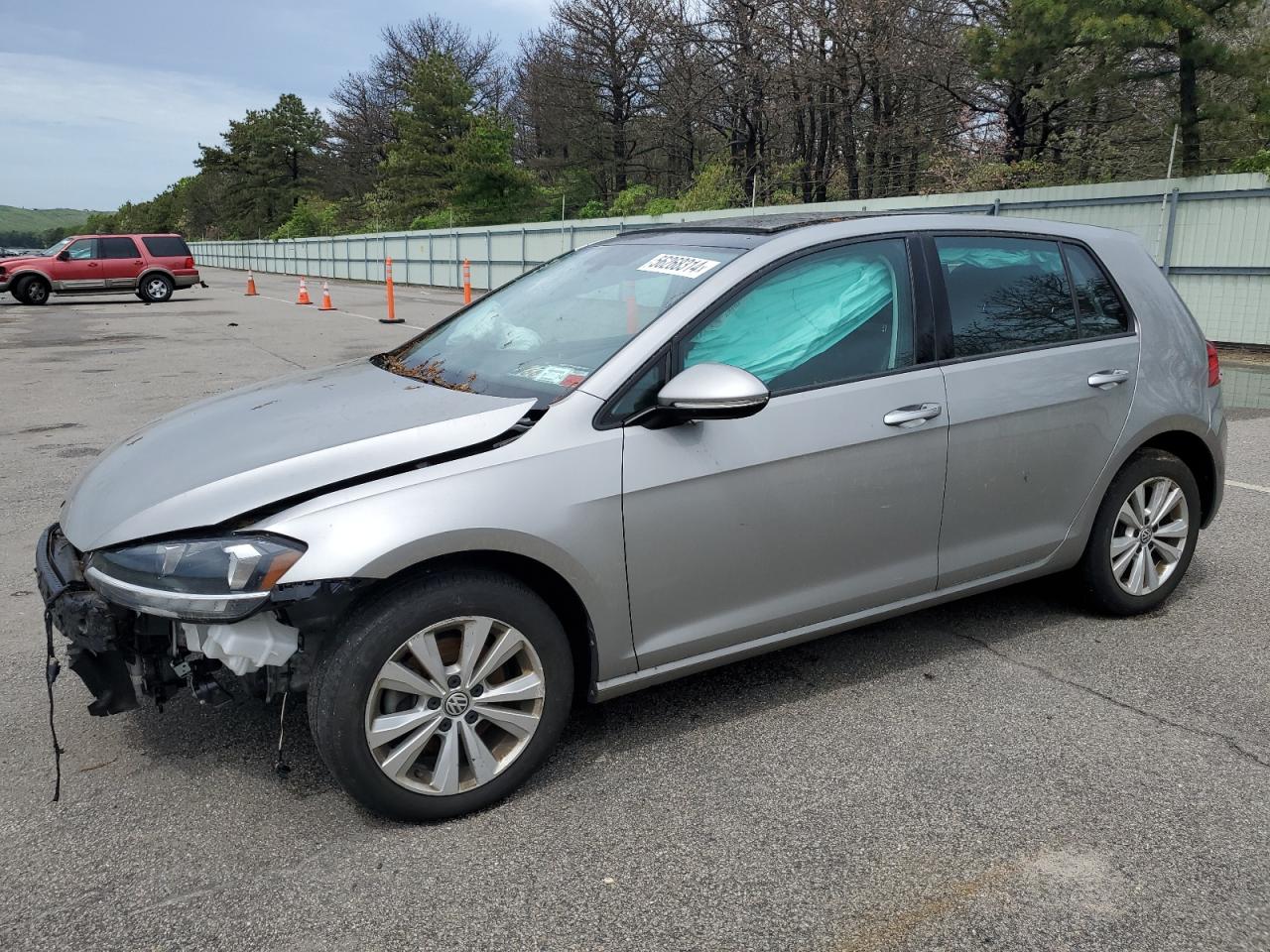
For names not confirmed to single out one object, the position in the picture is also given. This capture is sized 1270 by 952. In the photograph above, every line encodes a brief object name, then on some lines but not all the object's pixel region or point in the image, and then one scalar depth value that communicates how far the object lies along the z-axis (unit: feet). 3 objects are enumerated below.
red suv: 87.25
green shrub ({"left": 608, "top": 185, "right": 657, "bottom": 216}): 132.16
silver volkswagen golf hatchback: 8.79
